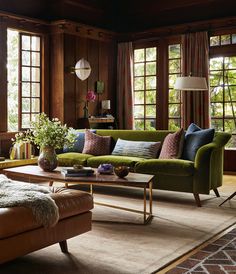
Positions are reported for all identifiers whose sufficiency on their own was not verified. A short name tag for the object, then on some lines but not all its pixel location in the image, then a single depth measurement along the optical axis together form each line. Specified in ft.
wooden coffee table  13.55
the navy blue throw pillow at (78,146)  21.59
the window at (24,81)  24.18
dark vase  15.75
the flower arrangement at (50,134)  15.46
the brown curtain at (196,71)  25.05
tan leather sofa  8.50
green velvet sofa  16.22
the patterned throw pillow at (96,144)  20.67
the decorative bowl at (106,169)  15.01
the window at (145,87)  27.76
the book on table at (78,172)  14.46
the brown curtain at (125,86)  28.37
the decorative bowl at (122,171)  14.12
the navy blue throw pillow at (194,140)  17.38
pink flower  26.43
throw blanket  8.99
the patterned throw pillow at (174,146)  18.03
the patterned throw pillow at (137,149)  19.17
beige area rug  9.67
